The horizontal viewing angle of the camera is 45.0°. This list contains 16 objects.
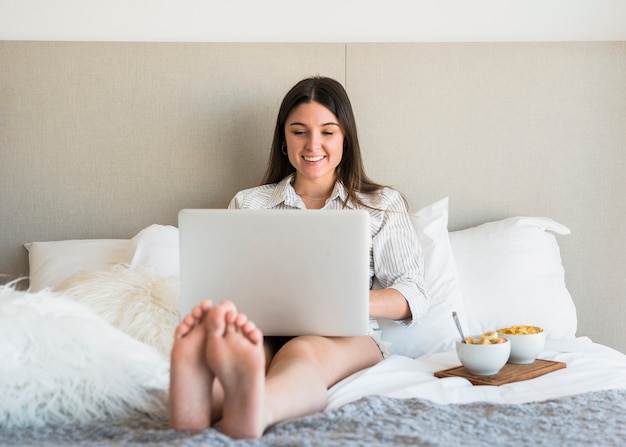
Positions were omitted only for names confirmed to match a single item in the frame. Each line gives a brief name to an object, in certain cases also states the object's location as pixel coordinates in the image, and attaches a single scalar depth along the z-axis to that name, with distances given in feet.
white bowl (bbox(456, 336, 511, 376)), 5.81
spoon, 6.16
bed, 4.36
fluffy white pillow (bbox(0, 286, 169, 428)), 4.62
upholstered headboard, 8.62
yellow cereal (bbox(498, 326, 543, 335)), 6.33
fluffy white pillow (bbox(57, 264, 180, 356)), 5.98
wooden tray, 5.84
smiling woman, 4.41
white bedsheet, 5.43
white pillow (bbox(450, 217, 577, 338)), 7.66
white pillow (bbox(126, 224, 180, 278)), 7.25
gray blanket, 4.11
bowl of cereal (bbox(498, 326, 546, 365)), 6.21
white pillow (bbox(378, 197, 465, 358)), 7.33
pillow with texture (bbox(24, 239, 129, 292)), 7.63
